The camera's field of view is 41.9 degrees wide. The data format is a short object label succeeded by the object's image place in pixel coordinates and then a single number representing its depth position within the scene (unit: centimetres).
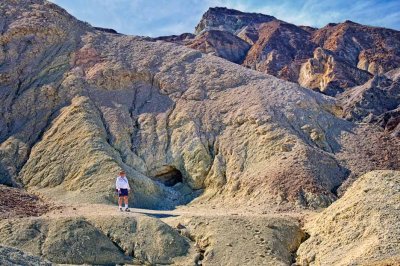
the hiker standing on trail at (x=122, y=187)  1733
